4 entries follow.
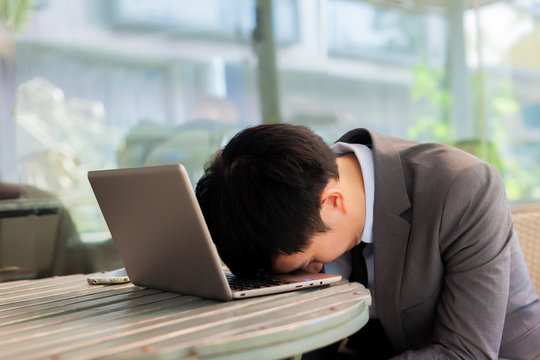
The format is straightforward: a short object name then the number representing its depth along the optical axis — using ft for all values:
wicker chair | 5.78
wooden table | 2.43
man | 3.67
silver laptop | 3.22
